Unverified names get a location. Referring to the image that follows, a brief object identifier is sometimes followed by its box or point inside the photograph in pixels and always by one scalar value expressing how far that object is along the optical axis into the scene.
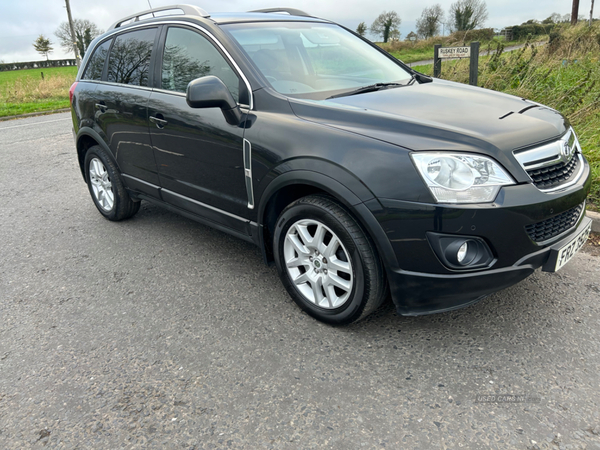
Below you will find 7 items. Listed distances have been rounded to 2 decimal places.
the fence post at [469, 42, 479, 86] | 6.79
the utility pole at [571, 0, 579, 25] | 19.20
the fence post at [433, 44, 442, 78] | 7.22
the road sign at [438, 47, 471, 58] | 6.62
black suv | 2.23
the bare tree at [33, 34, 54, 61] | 94.06
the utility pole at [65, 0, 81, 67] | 32.76
